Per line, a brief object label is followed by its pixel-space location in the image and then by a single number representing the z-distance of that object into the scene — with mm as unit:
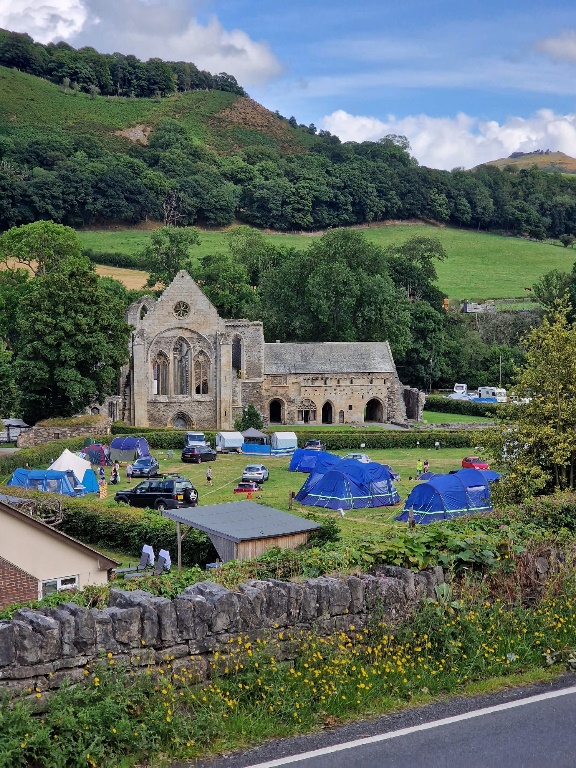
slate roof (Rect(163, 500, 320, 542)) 23781
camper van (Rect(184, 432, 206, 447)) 56647
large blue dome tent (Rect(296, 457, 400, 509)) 39750
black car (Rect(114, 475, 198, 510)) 38188
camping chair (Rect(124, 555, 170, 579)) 22775
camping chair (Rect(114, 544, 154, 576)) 24983
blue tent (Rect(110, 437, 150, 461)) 51875
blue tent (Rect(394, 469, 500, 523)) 36062
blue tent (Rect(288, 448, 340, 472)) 49406
